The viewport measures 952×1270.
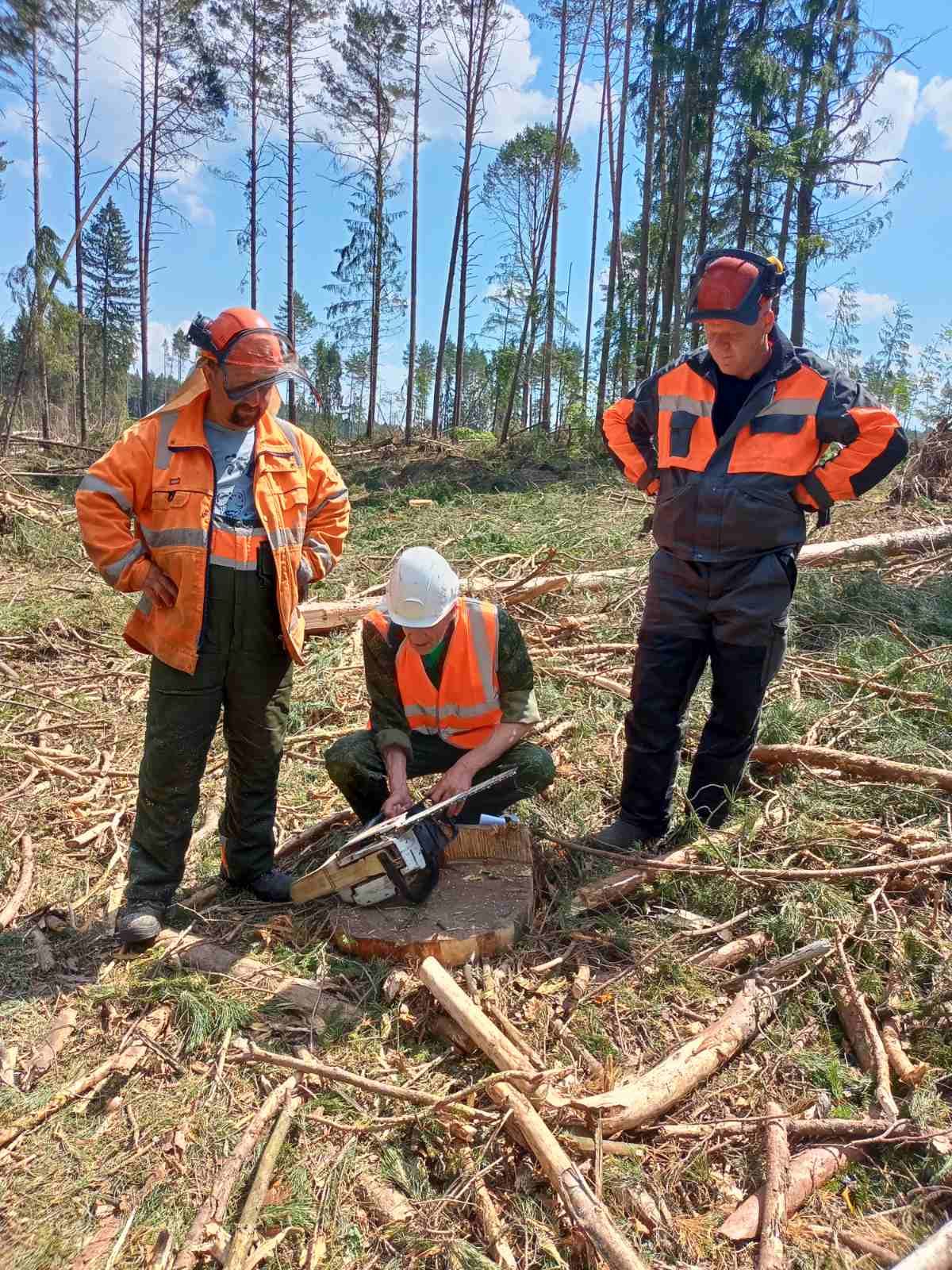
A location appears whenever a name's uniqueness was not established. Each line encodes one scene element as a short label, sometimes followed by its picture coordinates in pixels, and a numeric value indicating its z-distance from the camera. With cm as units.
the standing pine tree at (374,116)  2045
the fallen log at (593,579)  604
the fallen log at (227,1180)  180
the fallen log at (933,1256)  155
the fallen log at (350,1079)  210
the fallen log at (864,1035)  217
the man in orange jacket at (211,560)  265
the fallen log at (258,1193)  177
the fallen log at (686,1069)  207
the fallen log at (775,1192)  177
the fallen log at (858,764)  341
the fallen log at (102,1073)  212
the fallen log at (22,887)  302
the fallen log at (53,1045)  235
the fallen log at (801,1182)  187
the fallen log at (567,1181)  171
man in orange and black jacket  286
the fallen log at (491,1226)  179
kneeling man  284
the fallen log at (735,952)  271
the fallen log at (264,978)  256
